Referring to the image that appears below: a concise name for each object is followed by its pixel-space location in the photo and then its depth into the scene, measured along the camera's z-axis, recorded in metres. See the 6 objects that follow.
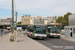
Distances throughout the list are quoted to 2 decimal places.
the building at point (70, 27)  23.65
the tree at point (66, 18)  70.94
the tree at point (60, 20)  71.22
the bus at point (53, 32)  26.61
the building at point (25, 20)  153.23
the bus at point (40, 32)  21.56
